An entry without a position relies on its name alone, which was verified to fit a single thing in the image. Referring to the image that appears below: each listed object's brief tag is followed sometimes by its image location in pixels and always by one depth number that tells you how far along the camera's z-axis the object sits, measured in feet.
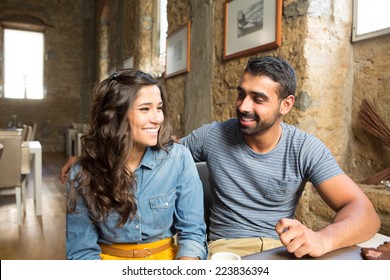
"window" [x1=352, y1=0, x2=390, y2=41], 6.43
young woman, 3.71
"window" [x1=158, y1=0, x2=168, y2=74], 18.58
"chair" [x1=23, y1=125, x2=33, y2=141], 15.62
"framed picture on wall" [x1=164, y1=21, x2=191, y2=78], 12.34
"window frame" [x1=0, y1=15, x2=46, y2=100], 27.71
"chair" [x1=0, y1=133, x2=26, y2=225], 9.69
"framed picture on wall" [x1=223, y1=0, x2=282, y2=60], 7.89
